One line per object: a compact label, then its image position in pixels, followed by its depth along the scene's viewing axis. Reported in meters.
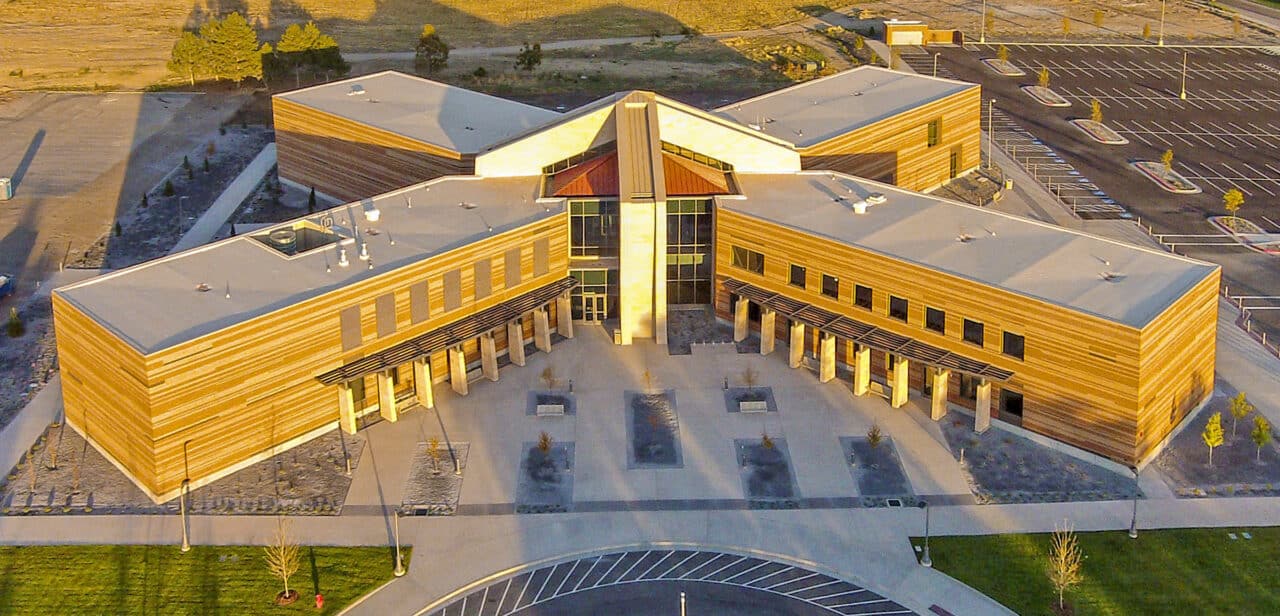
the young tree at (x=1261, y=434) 55.09
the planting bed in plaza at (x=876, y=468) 54.09
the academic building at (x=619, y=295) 54.47
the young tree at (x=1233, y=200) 85.19
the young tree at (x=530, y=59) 129.88
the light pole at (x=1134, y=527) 50.31
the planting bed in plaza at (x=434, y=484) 52.97
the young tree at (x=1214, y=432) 54.75
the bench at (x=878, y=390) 62.16
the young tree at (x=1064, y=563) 46.03
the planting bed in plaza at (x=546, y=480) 53.22
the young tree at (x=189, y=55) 122.19
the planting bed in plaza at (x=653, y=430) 56.75
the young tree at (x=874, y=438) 57.31
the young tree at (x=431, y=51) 128.91
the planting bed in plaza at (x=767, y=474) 53.53
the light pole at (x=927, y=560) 48.78
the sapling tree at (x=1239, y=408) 57.88
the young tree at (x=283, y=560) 46.56
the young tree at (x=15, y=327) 68.25
